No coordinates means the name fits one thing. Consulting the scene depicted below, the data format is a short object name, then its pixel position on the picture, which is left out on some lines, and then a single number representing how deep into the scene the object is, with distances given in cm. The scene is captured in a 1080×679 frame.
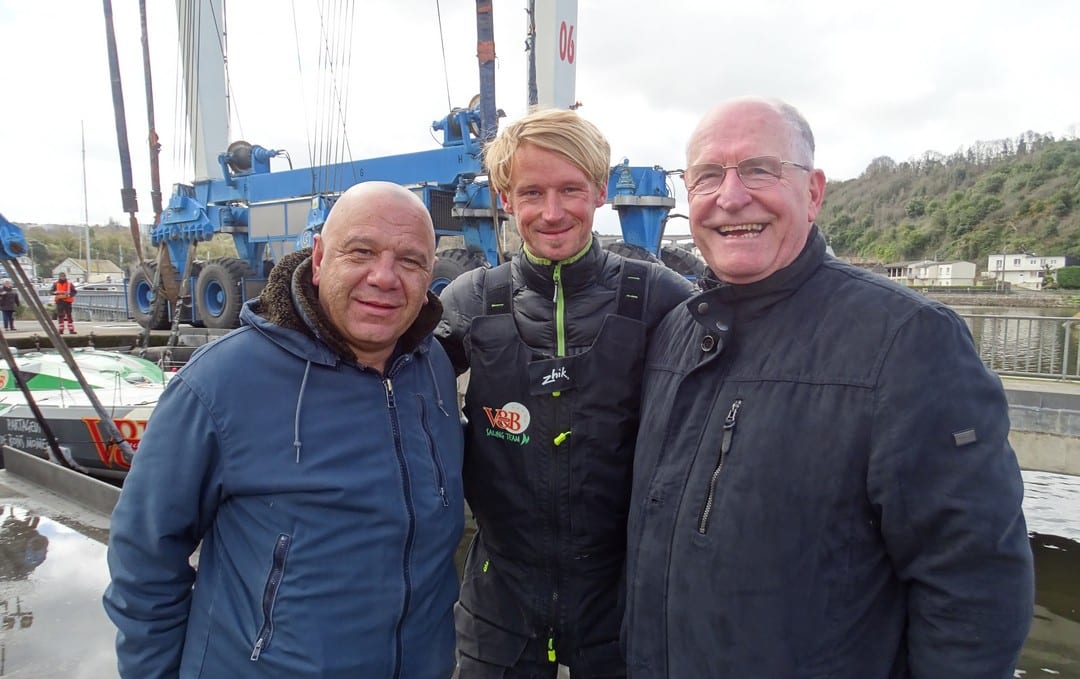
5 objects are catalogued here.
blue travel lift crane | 992
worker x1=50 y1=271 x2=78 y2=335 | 1759
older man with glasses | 121
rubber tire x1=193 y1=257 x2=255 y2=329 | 1393
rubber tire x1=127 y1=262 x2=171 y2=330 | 1652
